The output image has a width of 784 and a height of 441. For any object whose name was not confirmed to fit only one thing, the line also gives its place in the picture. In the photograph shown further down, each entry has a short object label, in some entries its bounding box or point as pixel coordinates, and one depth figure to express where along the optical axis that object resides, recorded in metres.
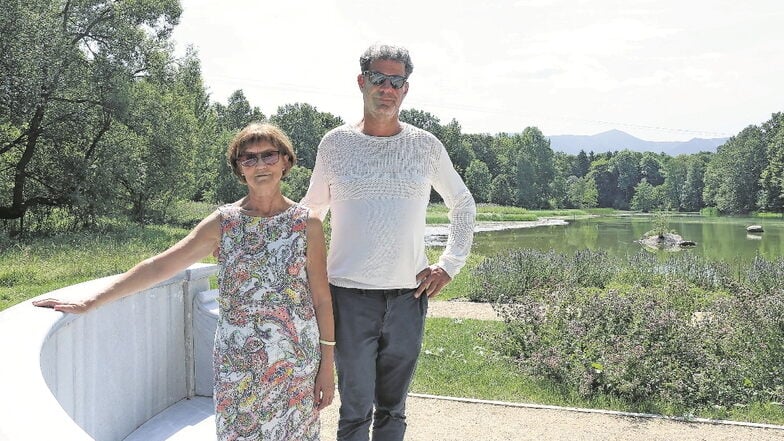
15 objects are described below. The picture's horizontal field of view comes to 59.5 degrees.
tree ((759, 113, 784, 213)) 59.72
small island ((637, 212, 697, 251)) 29.25
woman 2.30
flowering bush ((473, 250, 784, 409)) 5.54
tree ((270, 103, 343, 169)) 62.12
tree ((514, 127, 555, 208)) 78.12
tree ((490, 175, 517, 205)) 74.88
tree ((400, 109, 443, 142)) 71.44
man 2.61
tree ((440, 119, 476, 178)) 72.31
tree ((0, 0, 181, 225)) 17.38
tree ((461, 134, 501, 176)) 82.19
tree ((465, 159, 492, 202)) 69.50
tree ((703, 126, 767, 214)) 66.62
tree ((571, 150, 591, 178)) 112.81
